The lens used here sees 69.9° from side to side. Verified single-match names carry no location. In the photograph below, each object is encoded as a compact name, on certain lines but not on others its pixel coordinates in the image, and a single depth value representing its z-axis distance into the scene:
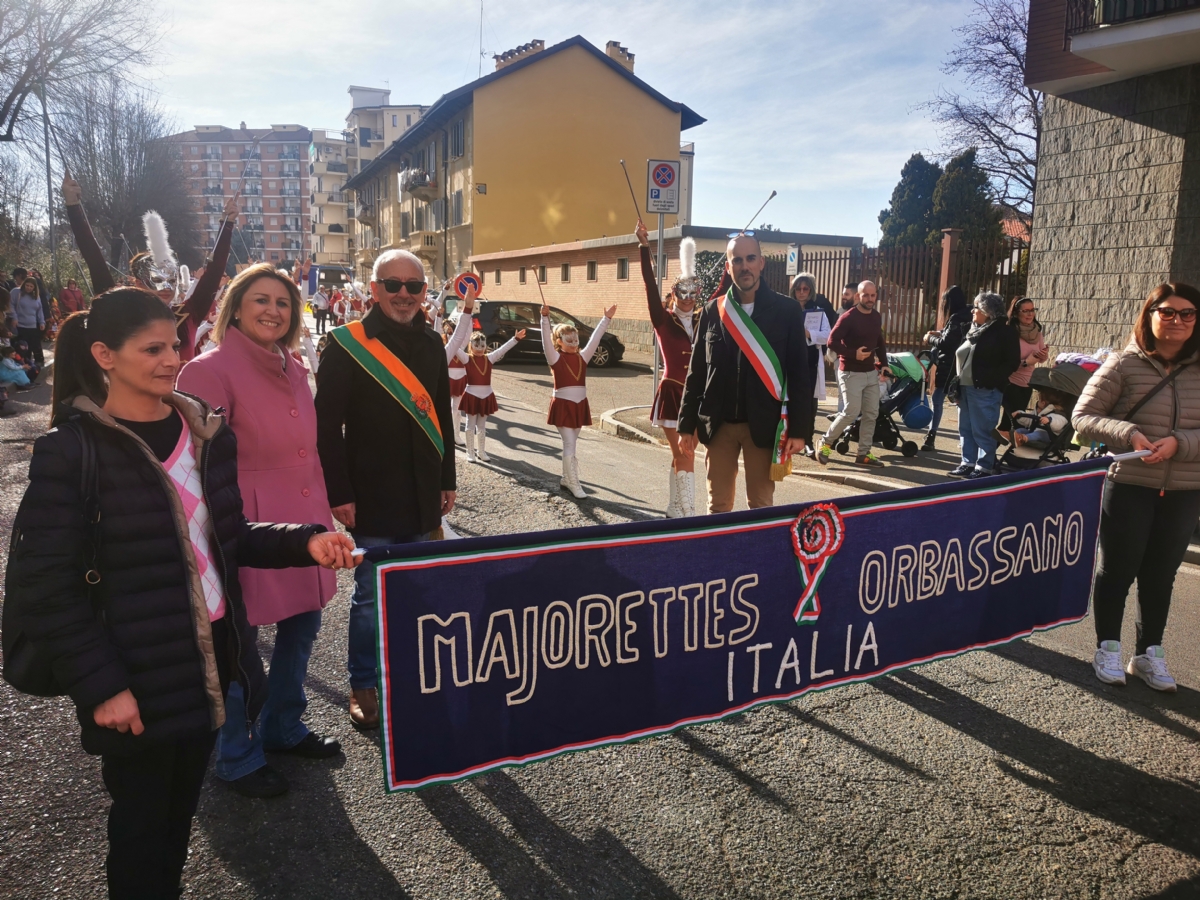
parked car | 21.09
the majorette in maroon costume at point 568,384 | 8.23
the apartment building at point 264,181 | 136.12
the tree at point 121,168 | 43.66
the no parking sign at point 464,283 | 9.00
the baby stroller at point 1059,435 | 7.58
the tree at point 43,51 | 22.14
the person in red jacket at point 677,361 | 6.71
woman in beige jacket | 3.97
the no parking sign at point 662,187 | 10.88
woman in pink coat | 3.04
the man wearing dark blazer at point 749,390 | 4.73
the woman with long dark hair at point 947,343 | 10.58
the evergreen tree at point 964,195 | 30.70
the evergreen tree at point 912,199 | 34.44
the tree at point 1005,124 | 28.72
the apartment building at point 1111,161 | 11.43
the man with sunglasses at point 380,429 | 3.56
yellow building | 38.75
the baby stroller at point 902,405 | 10.35
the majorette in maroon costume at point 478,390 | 9.59
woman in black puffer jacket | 1.99
